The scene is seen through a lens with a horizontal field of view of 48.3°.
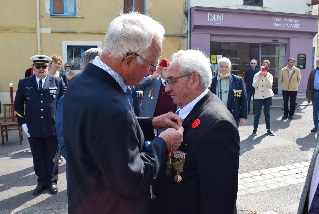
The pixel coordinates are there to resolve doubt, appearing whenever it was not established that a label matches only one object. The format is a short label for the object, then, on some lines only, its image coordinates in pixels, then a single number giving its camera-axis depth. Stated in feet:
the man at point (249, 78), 40.45
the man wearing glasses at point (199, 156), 6.23
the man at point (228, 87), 20.85
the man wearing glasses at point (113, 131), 5.15
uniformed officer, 16.72
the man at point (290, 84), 36.30
